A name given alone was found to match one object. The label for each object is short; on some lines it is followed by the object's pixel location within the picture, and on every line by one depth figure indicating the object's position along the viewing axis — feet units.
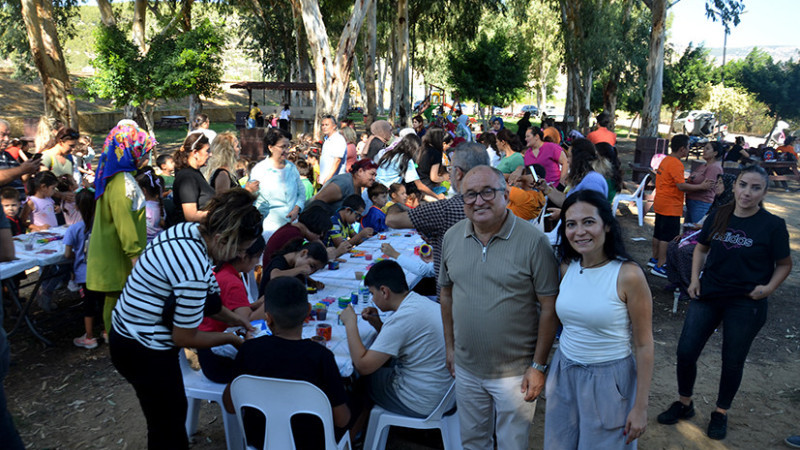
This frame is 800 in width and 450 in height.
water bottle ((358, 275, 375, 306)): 13.24
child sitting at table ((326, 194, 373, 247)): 18.65
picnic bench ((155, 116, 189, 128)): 101.09
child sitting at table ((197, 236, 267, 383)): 10.86
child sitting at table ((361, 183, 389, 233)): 21.39
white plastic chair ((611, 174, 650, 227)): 34.30
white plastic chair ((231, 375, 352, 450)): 8.38
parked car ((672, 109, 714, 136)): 87.35
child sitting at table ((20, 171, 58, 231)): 20.86
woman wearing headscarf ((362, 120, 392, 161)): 29.19
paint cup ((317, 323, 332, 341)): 11.18
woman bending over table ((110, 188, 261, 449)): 8.26
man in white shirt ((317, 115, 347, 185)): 23.39
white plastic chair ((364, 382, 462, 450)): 10.30
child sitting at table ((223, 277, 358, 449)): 8.48
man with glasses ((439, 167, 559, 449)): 8.23
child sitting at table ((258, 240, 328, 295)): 13.28
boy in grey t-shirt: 9.85
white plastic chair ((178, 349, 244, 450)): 10.40
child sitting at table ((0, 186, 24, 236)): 19.72
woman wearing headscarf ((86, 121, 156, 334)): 13.43
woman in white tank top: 7.69
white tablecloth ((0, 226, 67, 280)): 15.38
